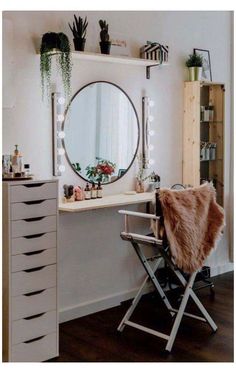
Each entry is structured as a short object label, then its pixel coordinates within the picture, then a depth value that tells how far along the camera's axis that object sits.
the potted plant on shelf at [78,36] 3.75
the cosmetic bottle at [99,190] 4.04
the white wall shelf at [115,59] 3.77
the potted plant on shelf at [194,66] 4.68
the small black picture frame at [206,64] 4.89
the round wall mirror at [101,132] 3.91
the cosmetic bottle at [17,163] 3.20
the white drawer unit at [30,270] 2.96
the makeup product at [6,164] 3.14
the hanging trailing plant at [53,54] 3.51
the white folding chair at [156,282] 3.29
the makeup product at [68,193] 3.83
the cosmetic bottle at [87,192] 3.96
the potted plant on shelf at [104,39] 3.93
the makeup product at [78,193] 3.89
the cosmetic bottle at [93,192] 4.00
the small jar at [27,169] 3.25
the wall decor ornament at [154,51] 4.29
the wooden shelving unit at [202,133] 4.70
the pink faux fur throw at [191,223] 3.26
